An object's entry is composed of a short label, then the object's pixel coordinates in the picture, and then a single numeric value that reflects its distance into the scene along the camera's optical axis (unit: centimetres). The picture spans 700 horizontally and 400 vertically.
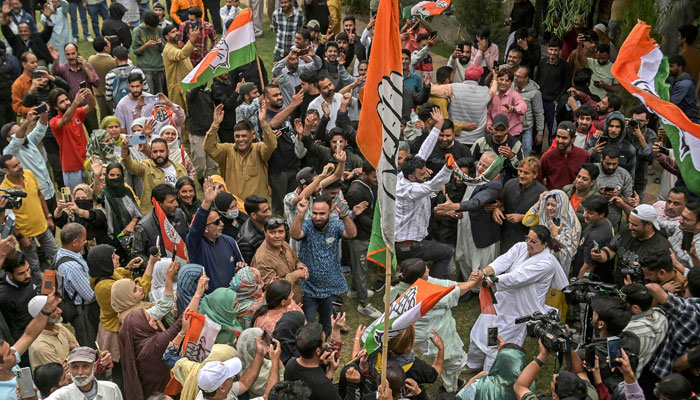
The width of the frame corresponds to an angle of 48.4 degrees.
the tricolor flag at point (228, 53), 973
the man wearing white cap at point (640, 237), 752
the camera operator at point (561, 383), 529
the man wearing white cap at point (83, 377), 548
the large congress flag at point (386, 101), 536
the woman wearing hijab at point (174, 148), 944
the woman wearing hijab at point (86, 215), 818
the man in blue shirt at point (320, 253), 771
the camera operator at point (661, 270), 684
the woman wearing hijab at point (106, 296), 676
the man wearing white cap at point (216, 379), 518
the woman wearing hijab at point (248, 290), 661
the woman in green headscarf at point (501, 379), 588
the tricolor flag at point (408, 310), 589
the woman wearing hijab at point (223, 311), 633
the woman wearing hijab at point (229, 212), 793
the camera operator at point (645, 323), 619
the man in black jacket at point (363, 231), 862
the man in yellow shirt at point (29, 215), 834
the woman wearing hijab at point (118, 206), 838
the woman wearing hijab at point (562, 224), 790
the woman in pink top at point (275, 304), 648
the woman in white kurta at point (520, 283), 731
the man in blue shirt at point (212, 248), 710
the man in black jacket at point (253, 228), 772
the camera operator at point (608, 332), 593
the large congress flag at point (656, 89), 722
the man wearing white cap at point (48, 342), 618
